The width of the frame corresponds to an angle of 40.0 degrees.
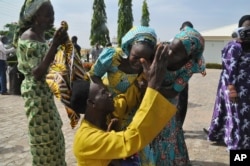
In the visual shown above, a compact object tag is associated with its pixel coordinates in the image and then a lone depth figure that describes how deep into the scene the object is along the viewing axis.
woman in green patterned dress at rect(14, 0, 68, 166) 2.69
